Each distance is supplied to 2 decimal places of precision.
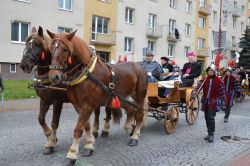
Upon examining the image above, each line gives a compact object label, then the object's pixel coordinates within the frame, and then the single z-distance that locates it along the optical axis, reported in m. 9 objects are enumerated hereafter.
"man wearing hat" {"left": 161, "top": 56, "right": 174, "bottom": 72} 10.78
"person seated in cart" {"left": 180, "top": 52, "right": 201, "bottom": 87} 10.30
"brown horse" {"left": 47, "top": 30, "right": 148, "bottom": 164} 5.48
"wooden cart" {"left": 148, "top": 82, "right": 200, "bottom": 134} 8.85
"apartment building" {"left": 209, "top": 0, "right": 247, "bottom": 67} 49.38
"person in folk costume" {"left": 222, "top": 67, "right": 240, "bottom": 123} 11.75
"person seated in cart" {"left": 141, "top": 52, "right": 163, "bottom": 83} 9.29
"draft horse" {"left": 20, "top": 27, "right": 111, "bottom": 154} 6.07
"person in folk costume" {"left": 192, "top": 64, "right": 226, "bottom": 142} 8.35
